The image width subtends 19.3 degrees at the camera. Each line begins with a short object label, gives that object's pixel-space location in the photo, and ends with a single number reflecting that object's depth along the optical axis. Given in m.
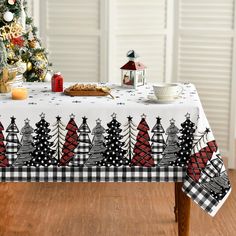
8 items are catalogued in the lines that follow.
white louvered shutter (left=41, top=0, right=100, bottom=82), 5.35
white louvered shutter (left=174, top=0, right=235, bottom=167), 5.27
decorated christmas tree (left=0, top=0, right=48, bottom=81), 3.93
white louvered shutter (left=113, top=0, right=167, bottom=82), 5.33
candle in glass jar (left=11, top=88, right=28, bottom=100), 3.59
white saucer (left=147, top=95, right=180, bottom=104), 3.55
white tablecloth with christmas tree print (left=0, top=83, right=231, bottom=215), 3.43
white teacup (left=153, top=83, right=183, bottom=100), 3.56
